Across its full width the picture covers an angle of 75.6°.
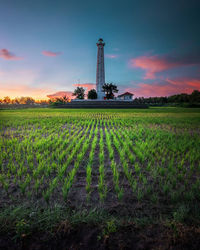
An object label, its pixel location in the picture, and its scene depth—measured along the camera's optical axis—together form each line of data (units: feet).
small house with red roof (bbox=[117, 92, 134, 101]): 188.44
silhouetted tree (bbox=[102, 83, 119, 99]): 155.38
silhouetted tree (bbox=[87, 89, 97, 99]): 157.38
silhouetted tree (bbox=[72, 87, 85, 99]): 220.84
